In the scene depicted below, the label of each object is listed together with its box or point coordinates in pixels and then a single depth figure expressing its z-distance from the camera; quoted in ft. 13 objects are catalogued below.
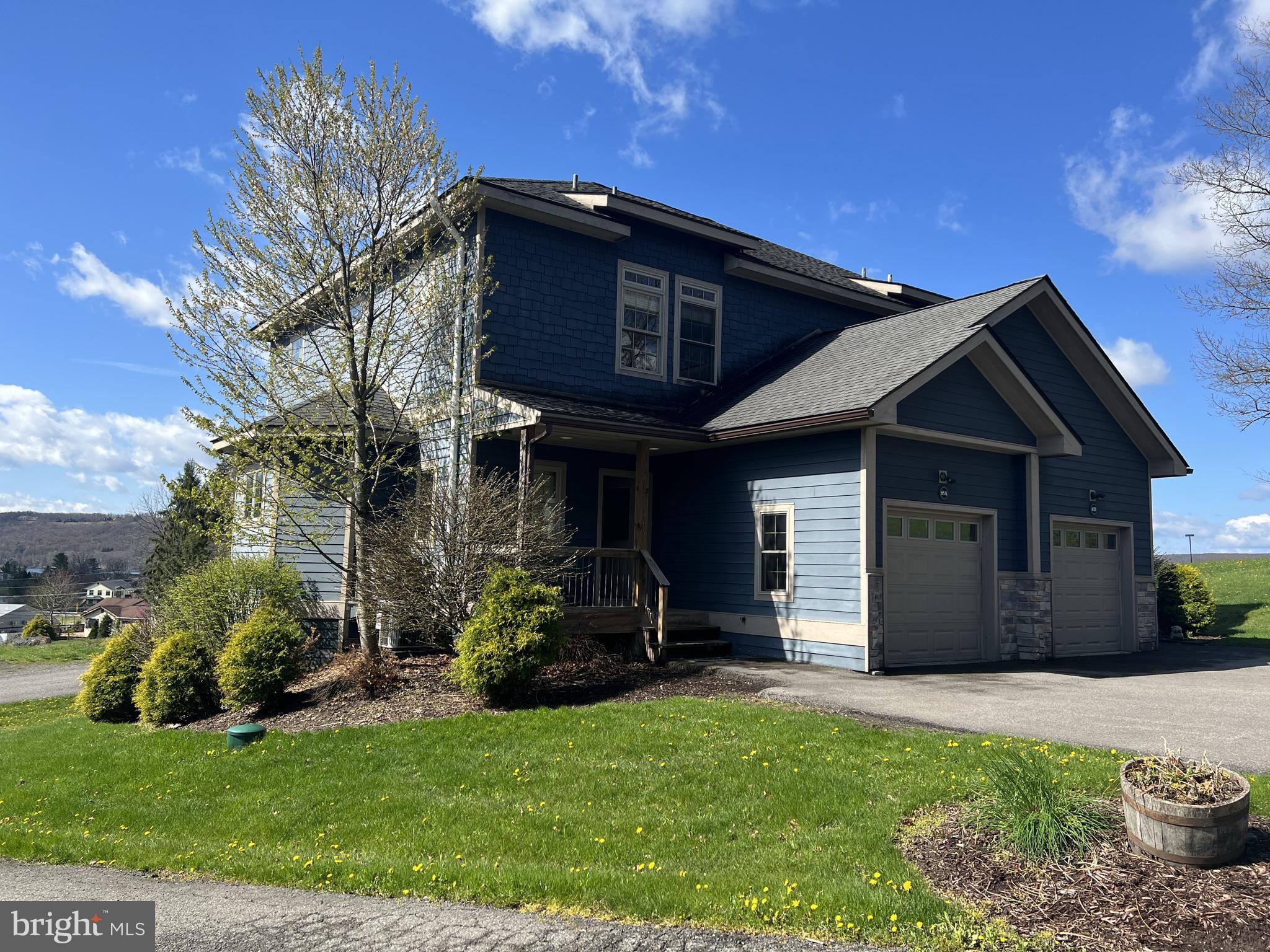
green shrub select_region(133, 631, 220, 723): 37.58
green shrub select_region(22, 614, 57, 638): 101.30
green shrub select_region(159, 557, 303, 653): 45.34
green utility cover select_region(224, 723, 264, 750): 30.86
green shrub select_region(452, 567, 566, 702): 32.27
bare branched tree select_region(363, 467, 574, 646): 36.94
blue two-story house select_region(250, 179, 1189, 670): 42.52
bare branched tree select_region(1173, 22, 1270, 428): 61.11
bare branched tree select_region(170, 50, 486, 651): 42.80
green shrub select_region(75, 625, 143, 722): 40.93
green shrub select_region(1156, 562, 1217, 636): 64.69
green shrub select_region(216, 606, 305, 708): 35.58
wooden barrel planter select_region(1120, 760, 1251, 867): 14.84
